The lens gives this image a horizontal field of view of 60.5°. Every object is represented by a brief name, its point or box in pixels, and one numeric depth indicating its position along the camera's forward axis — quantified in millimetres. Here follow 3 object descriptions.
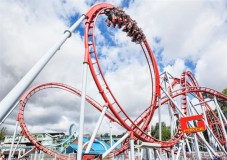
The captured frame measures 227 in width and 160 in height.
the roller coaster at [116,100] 4406
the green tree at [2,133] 42750
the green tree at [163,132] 49719
